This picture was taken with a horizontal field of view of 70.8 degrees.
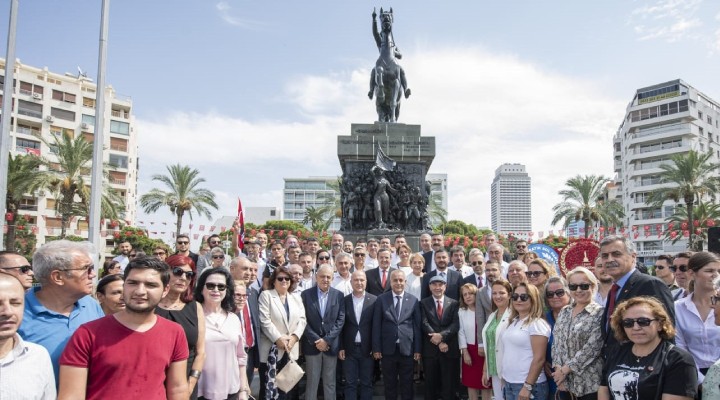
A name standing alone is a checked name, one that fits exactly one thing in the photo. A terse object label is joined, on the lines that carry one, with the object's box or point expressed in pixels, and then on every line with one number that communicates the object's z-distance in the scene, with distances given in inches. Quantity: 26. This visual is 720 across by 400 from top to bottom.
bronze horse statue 671.8
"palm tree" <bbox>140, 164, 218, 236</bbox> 1558.8
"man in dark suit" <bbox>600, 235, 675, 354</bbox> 163.2
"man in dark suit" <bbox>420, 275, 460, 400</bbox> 267.0
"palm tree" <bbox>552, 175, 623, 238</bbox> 1610.5
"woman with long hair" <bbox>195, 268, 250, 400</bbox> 179.0
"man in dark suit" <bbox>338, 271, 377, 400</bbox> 263.0
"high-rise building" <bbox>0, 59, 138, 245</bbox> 2049.7
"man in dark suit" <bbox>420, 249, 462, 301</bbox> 303.6
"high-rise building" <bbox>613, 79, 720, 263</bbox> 2456.9
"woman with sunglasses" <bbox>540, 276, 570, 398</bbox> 200.7
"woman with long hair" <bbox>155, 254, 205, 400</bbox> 163.5
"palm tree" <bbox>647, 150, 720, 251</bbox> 1314.0
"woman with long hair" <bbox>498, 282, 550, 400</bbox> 196.2
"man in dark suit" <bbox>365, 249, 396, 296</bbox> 320.8
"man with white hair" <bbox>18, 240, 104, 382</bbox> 131.0
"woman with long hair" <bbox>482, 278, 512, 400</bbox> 219.0
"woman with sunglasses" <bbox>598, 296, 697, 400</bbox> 132.8
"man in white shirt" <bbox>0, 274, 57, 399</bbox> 97.3
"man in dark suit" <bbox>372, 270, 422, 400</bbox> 262.1
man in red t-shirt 112.7
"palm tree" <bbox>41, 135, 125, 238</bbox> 1206.3
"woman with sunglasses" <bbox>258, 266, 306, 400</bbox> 243.8
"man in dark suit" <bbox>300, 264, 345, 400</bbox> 261.0
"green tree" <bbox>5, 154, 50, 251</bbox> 1101.1
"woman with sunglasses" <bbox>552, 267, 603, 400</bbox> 173.9
